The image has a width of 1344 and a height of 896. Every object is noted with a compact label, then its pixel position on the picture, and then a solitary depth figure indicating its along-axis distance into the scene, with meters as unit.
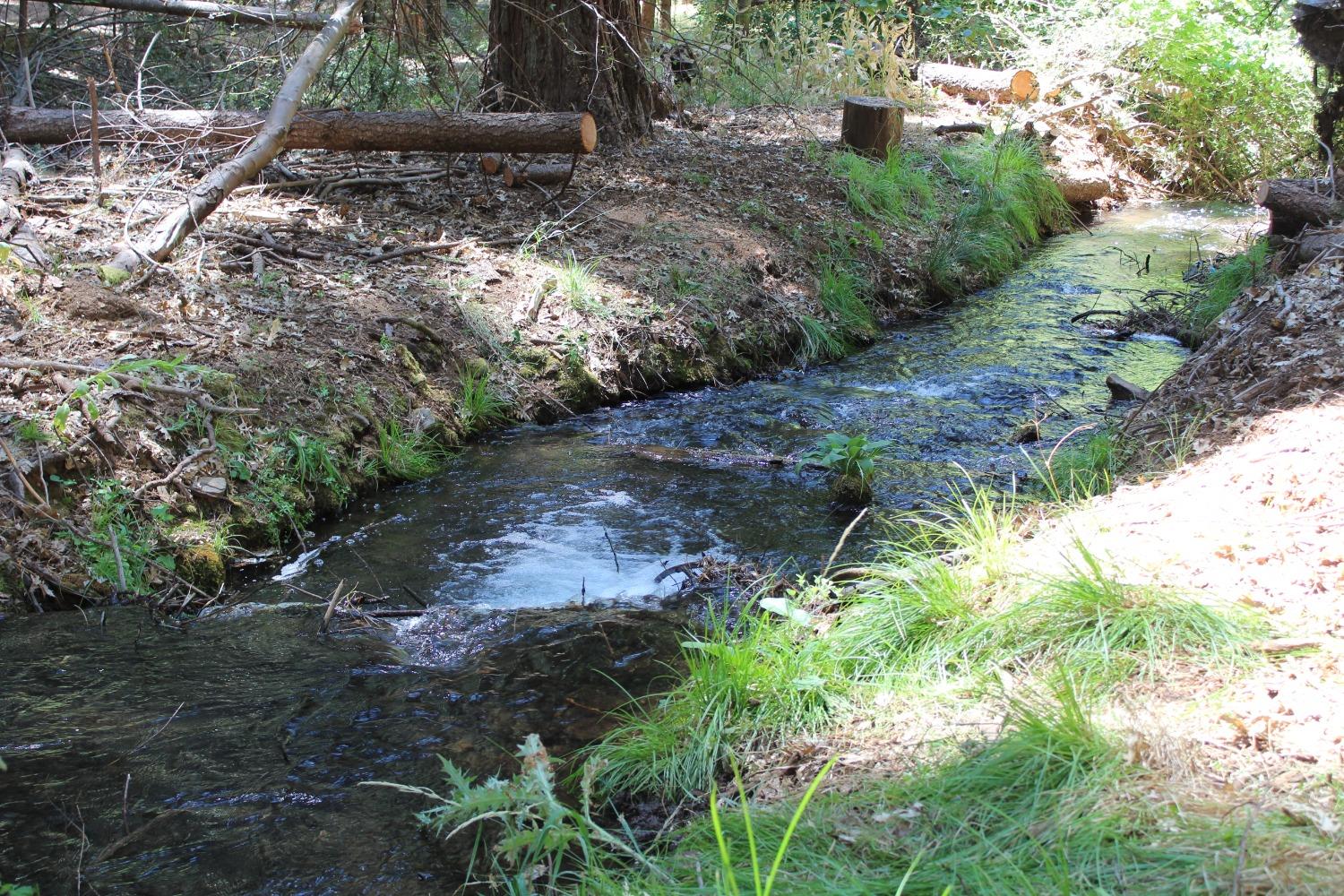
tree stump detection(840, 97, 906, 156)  9.82
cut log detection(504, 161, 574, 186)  7.94
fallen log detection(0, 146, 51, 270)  5.20
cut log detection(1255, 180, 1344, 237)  6.16
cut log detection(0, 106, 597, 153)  7.02
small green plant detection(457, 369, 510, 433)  5.93
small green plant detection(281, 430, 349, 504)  4.89
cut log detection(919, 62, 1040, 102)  12.95
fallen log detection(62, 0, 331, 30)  7.66
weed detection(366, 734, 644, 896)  2.25
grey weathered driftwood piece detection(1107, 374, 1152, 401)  6.33
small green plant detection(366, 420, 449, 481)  5.30
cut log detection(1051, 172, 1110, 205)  11.59
